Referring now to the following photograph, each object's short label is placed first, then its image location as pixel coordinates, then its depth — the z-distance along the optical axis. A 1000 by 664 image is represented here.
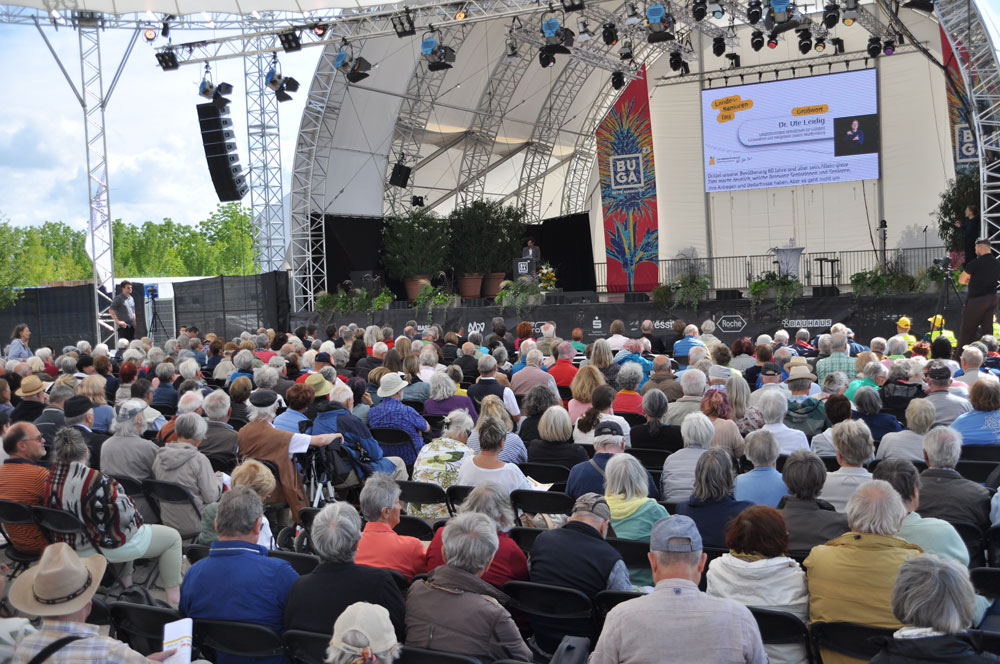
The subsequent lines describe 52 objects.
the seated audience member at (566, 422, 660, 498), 4.82
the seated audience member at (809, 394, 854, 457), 5.62
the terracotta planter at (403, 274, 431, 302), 21.97
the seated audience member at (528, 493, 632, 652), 3.55
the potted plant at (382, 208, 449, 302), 22.05
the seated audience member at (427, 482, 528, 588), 3.81
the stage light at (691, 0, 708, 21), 15.00
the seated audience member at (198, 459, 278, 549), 4.39
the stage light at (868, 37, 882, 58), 18.60
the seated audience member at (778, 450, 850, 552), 3.75
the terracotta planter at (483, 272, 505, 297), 23.50
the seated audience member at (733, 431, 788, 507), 4.46
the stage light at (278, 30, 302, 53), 16.38
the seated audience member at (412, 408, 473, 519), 5.60
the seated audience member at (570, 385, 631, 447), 6.00
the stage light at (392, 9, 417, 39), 15.55
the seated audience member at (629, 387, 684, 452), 5.95
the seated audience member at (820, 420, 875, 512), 4.41
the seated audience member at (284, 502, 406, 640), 3.28
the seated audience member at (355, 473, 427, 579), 3.92
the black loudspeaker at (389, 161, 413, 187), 22.61
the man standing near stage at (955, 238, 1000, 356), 10.89
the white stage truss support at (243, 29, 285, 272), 19.48
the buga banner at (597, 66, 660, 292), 23.42
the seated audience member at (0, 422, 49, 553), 5.08
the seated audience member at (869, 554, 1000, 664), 2.34
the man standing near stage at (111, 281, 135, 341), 16.27
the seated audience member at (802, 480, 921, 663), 3.16
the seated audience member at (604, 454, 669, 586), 4.20
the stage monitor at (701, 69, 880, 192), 20.14
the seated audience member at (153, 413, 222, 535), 5.34
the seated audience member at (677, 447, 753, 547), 4.02
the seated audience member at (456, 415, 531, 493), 5.00
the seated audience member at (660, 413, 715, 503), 4.97
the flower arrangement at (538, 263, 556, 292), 19.84
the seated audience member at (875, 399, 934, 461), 5.18
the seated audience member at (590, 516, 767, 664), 2.60
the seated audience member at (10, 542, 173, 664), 2.55
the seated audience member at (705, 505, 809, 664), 3.25
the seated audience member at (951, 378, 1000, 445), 5.46
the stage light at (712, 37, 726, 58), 18.56
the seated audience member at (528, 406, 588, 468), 5.63
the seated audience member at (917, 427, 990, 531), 4.27
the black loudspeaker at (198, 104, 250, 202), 19.16
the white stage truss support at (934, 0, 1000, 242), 13.49
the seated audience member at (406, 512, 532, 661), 3.14
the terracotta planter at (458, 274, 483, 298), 23.23
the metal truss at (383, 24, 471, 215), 21.48
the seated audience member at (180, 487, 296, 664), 3.47
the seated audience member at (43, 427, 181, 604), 4.47
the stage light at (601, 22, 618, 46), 17.22
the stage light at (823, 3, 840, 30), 15.60
